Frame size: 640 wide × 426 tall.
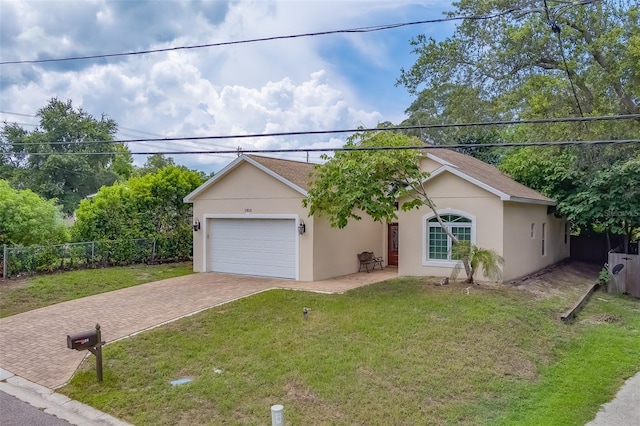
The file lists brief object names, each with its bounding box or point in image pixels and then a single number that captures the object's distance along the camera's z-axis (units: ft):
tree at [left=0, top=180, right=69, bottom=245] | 48.37
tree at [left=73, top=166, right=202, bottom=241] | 56.08
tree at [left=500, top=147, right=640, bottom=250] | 54.08
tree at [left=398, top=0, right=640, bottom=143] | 41.63
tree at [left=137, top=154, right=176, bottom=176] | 152.25
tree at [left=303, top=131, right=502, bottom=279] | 39.11
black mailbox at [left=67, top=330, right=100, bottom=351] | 21.21
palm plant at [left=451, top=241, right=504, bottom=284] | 39.42
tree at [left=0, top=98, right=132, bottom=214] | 120.67
